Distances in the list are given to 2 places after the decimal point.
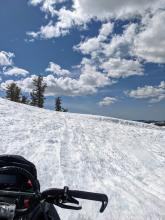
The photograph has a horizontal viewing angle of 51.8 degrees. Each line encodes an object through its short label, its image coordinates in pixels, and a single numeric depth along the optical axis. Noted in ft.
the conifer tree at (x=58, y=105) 147.74
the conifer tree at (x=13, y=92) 118.94
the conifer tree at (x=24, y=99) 130.63
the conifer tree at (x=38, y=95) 131.61
